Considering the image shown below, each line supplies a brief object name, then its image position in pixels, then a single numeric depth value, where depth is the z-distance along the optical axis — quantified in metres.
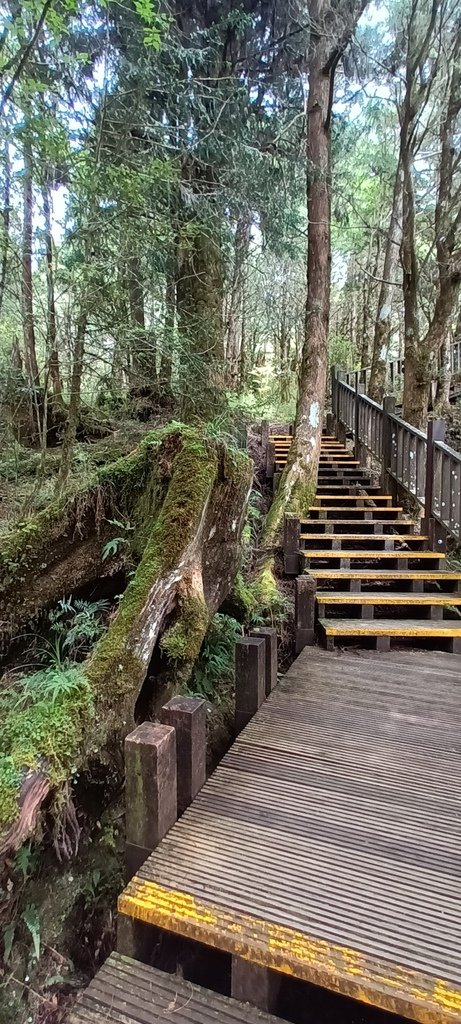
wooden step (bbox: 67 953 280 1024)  1.50
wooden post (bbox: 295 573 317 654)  3.96
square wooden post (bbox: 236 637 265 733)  2.92
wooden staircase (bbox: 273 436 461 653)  4.07
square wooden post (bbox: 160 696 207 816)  2.17
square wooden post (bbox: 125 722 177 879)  1.93
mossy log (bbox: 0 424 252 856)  2.10
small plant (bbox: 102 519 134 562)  3.27
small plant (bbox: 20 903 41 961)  2.13
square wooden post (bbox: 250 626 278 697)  3.16
